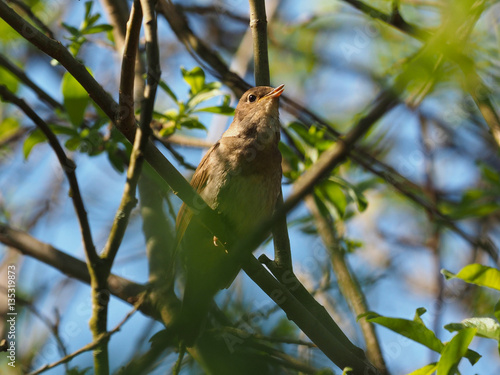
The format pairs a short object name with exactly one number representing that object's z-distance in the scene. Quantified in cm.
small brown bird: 857
